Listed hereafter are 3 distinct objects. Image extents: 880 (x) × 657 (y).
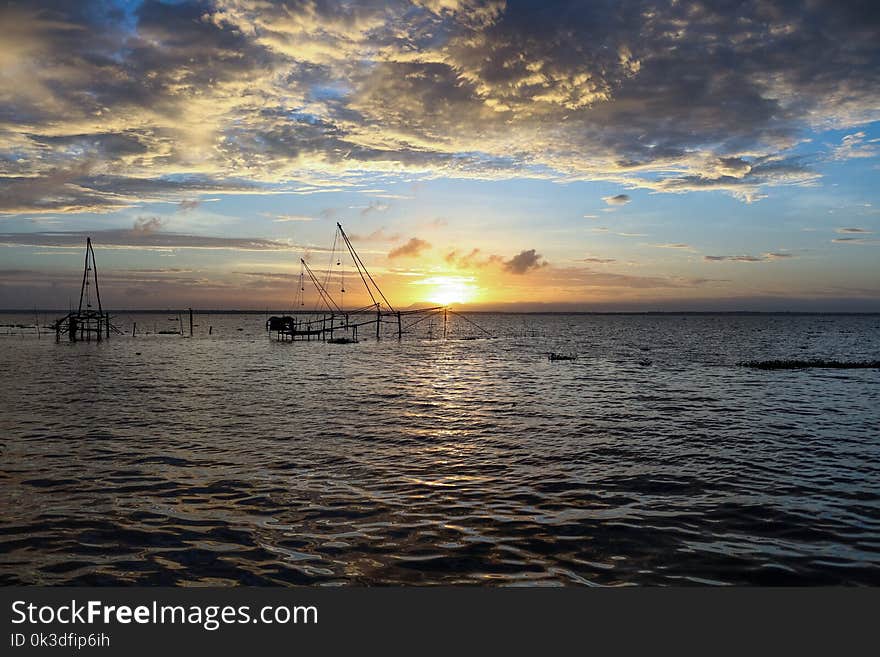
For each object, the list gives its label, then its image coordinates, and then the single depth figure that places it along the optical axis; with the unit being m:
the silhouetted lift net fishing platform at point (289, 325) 93.31
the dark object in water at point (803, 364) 48.81
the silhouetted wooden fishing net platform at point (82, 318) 91.00
